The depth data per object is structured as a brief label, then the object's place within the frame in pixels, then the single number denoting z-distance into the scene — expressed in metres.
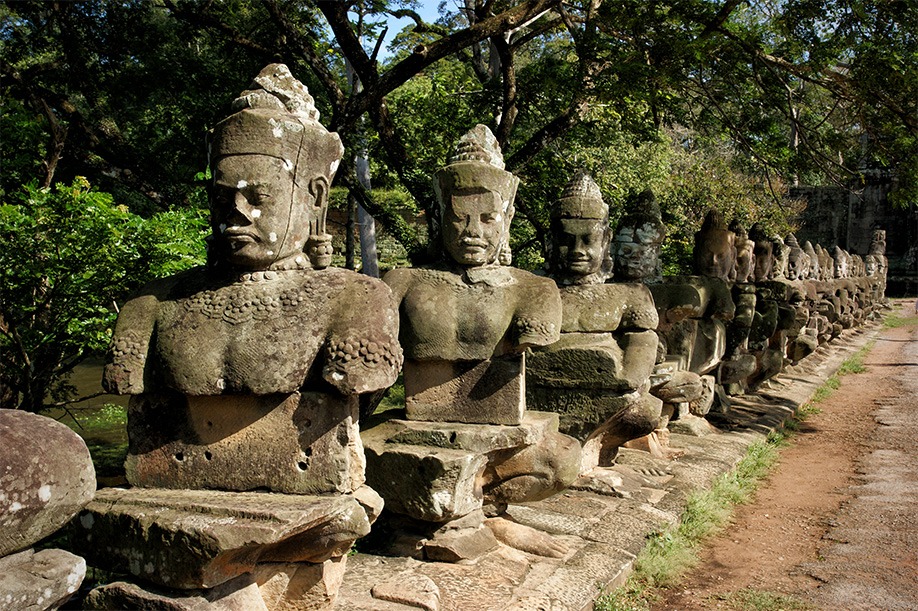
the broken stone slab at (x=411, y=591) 3.91
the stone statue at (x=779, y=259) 12.66
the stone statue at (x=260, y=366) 3.30
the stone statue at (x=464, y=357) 4.49
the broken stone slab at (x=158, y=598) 3.02
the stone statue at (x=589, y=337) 5.71
